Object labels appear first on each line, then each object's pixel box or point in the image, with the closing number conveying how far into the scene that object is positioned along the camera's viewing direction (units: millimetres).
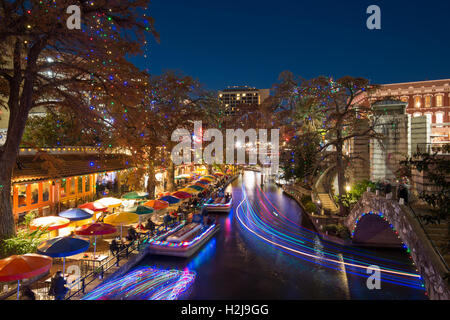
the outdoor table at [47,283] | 10966
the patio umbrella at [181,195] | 27988
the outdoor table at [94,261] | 13286
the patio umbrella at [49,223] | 14281
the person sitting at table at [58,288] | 10188
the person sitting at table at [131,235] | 17355
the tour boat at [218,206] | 32188
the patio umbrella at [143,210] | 19608
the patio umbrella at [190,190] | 31078
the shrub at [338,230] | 20859
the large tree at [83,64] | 10523
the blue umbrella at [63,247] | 10900
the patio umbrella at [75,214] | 16656
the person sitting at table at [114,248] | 15055
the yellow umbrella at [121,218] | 16406
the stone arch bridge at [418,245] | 9094
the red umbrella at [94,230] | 14047
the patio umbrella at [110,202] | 20438
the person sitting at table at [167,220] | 22297
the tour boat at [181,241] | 17625
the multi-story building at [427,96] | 48781
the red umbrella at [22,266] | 8688
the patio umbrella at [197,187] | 33562
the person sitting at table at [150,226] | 20006
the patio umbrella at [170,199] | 24844
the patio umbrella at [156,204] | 21606
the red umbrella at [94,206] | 19297
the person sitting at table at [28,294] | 9614
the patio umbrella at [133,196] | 24562
